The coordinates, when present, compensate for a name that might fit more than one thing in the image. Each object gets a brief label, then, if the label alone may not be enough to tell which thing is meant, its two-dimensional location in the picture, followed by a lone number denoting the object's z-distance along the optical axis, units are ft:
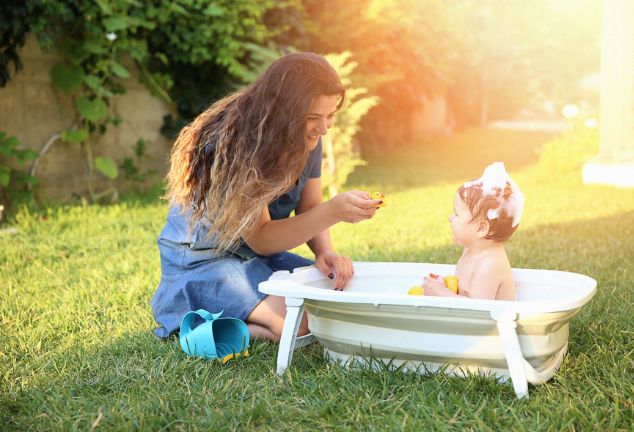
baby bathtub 6.65
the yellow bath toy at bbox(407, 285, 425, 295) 8.34
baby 7.81
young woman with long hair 7.99
